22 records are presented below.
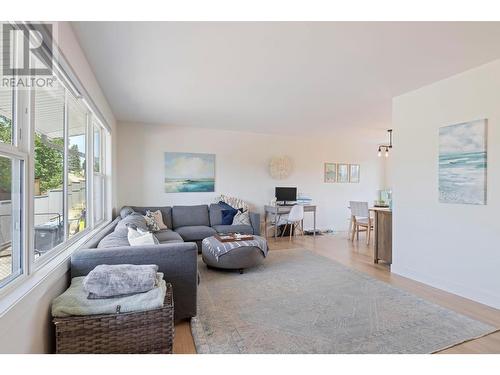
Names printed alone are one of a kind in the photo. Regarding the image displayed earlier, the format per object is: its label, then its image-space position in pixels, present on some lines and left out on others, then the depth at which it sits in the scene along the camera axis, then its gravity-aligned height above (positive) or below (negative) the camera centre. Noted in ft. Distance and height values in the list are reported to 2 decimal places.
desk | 19.81 -1.85
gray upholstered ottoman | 11.67 -2.98
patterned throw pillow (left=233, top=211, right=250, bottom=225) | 17.35 -2.15
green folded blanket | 5.56 -2.48
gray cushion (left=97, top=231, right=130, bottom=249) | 8.24 -1.77
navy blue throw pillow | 17.47 -1.98
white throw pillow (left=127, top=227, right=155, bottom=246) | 8.53 -1.69
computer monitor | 20.86 -0.66
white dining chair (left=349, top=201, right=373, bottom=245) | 18.26 -2.15
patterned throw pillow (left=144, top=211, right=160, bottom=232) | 14.70 -2.10
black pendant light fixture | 19.32 +3.86
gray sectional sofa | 7.15 -2.02
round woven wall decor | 21.21 +1.40
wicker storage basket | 5.51 -3.08
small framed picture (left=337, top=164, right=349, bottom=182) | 23.72 +1.14
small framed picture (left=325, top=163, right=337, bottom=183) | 23.31 +1.14
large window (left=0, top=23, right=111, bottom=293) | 4.84 +0.25
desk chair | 19.26 -2.00
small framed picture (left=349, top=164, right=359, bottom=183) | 24.11 +1.12
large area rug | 6.64 -3.80
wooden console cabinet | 13.14 -2.37
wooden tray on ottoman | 12.39 -2.42
